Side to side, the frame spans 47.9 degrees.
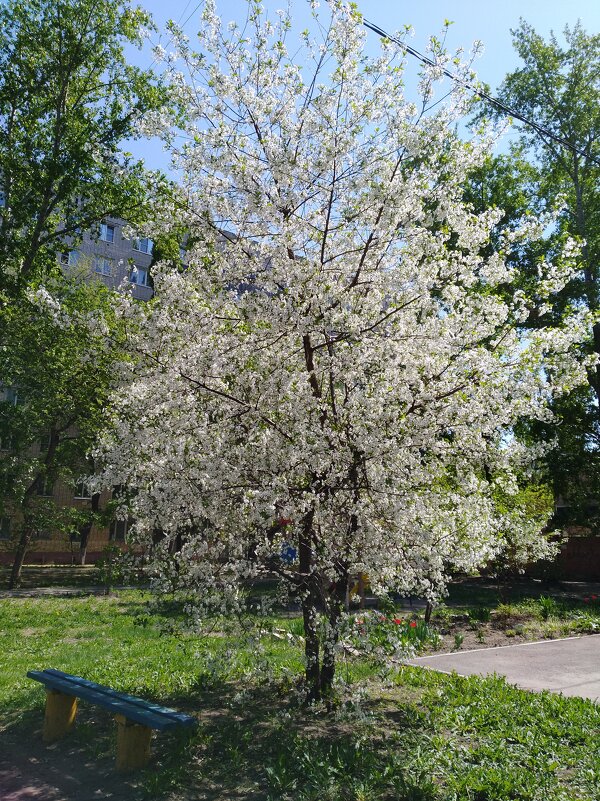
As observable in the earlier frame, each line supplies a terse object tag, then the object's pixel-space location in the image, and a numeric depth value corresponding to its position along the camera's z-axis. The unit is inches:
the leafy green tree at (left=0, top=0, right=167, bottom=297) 527.8
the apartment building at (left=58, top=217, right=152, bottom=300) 1450.5
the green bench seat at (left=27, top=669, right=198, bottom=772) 195.2
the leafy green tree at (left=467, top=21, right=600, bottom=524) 938.1
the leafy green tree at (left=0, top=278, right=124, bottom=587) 700.0
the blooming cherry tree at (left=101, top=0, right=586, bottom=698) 240.5
